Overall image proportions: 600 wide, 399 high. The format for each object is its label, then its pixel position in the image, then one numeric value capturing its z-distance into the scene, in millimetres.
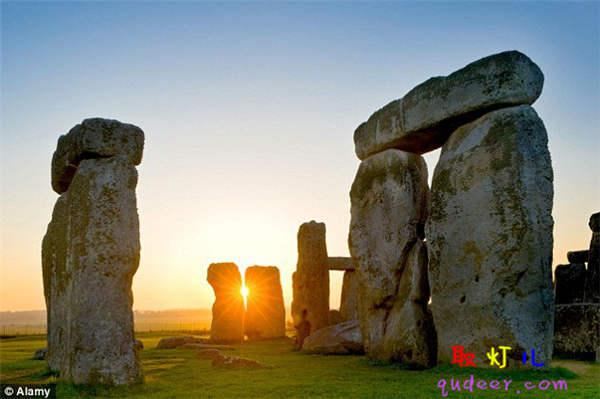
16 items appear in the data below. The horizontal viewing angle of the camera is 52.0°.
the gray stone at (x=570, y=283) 16172
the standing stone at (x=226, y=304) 21812
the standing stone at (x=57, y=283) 9797
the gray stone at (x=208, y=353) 14055
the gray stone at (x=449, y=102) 9953
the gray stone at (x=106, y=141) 8969
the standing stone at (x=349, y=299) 23547
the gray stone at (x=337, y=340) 14188
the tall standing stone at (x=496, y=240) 9336
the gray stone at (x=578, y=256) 18062
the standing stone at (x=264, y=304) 23703
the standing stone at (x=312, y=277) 17453
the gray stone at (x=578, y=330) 12180
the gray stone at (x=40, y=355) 14086
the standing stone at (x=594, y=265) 14672
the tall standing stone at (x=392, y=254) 11375
